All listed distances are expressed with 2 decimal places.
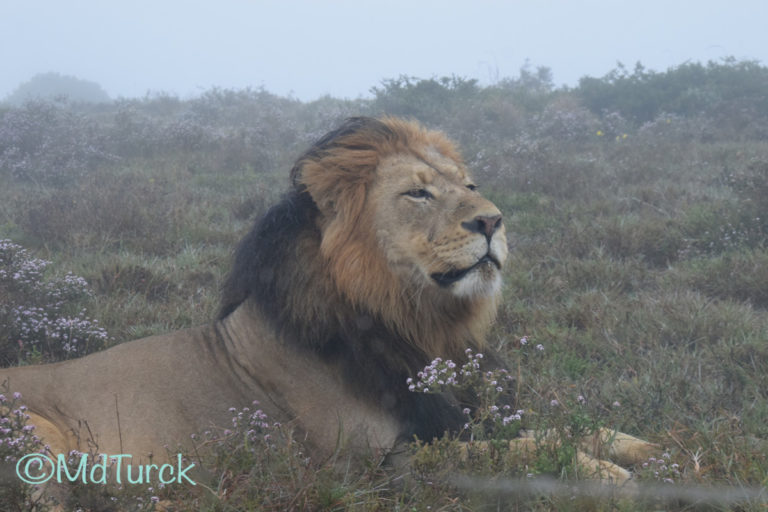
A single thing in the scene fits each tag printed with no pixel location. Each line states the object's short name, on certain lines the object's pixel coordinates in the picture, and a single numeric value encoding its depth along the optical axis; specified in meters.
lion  5.85
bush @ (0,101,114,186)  21.19
